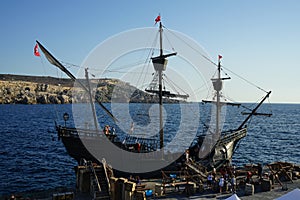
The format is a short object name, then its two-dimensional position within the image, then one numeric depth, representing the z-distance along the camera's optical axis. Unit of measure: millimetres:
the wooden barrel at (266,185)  20328
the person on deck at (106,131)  28922
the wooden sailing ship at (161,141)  28125
